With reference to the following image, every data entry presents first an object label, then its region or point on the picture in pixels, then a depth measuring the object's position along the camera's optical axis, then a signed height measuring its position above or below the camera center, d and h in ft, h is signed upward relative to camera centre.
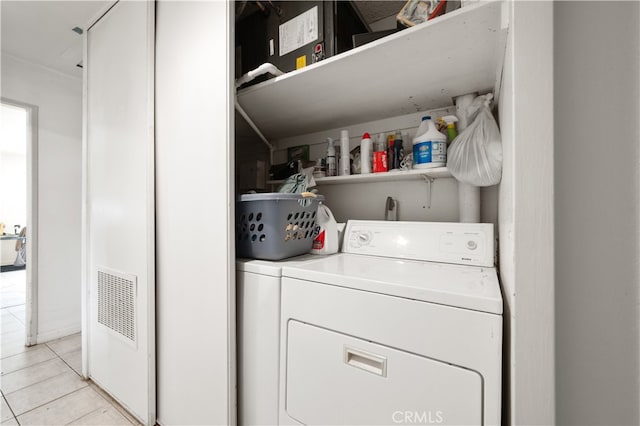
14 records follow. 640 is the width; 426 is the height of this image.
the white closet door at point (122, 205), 4.52 +0.12
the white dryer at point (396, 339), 2.21 -1.24
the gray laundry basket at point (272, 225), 3.83 -0.21
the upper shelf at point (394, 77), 2.93 +1.97
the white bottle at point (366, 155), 5.04 +1.08
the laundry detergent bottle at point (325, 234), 4.53 -0.40
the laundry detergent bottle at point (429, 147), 4.21 +1.03
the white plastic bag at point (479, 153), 3.36 +0.78
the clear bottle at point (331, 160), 5.49 +1.07
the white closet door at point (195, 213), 3.63 -0.03
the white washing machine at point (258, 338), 3.43 -1.73
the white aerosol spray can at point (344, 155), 5.29 +1.14
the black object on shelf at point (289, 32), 4.00 +3.02
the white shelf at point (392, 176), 4.26 +0.63
